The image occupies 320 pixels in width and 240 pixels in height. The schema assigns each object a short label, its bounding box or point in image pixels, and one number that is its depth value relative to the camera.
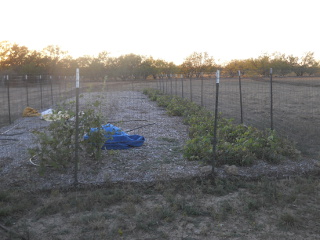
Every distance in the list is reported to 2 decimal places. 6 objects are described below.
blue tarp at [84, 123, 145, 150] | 6.60
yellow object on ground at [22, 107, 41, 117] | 12.54
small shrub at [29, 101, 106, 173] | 5.21
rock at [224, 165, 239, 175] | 5.29
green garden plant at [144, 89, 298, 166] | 5.74
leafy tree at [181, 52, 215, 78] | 41.65
